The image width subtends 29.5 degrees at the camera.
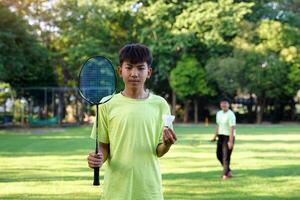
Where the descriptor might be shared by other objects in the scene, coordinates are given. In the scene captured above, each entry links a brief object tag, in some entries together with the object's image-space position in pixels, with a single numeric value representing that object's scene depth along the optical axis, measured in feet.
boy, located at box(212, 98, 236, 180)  43.50
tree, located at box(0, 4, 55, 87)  112.16
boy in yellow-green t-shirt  13.79
